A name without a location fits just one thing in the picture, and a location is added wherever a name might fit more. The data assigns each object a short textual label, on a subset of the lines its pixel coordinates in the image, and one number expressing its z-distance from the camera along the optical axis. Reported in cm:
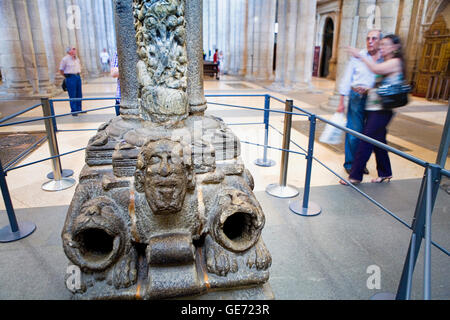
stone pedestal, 216
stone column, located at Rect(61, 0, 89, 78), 1443
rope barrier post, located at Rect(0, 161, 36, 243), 294
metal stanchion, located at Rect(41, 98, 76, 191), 394
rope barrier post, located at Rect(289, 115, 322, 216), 333
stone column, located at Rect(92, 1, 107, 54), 2139
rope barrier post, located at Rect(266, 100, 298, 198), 388
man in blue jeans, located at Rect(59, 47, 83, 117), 754
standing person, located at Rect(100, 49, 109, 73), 2095
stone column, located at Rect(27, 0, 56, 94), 1041
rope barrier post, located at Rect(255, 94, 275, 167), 472
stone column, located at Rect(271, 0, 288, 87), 1249
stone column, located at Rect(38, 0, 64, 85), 1225
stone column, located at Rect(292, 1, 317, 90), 1169
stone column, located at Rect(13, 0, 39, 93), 980
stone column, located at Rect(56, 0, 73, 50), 1320
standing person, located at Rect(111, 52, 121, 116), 504
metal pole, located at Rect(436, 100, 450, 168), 283
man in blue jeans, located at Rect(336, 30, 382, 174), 377
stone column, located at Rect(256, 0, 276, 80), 1577
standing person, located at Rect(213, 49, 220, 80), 1807
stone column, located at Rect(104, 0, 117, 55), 2634
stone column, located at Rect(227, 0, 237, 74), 2026
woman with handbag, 348
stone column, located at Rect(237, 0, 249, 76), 1944
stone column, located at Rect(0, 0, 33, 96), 959
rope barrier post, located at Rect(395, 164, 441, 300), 180
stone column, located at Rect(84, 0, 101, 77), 1858
